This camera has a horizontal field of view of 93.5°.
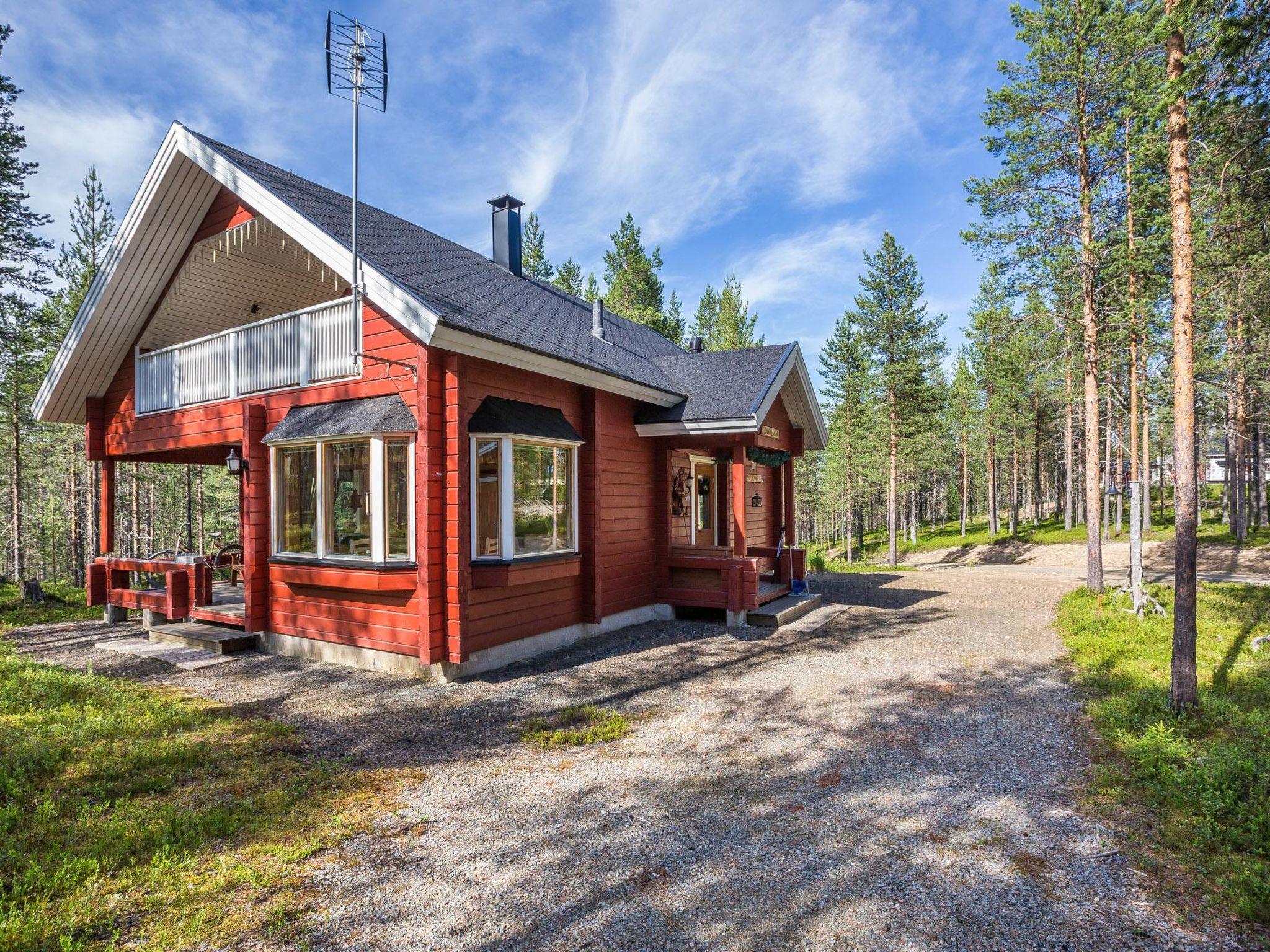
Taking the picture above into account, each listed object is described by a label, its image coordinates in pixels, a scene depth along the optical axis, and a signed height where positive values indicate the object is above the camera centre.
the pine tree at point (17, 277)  14.34 +5.62
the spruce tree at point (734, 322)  34.22 +8.99
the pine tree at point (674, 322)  31.85 +8.85
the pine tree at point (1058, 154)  11.29 +6.33
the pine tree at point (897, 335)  24.30 +5.73
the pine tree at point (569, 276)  31.47 +10.81
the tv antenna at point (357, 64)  6.53 +4.68
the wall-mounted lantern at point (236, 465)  8.55 +0.30
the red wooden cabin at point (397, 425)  7.05 +0.82
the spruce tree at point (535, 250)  28.89 +11.25
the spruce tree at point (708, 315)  37.28 +10.19
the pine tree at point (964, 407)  35.34 +3.97
